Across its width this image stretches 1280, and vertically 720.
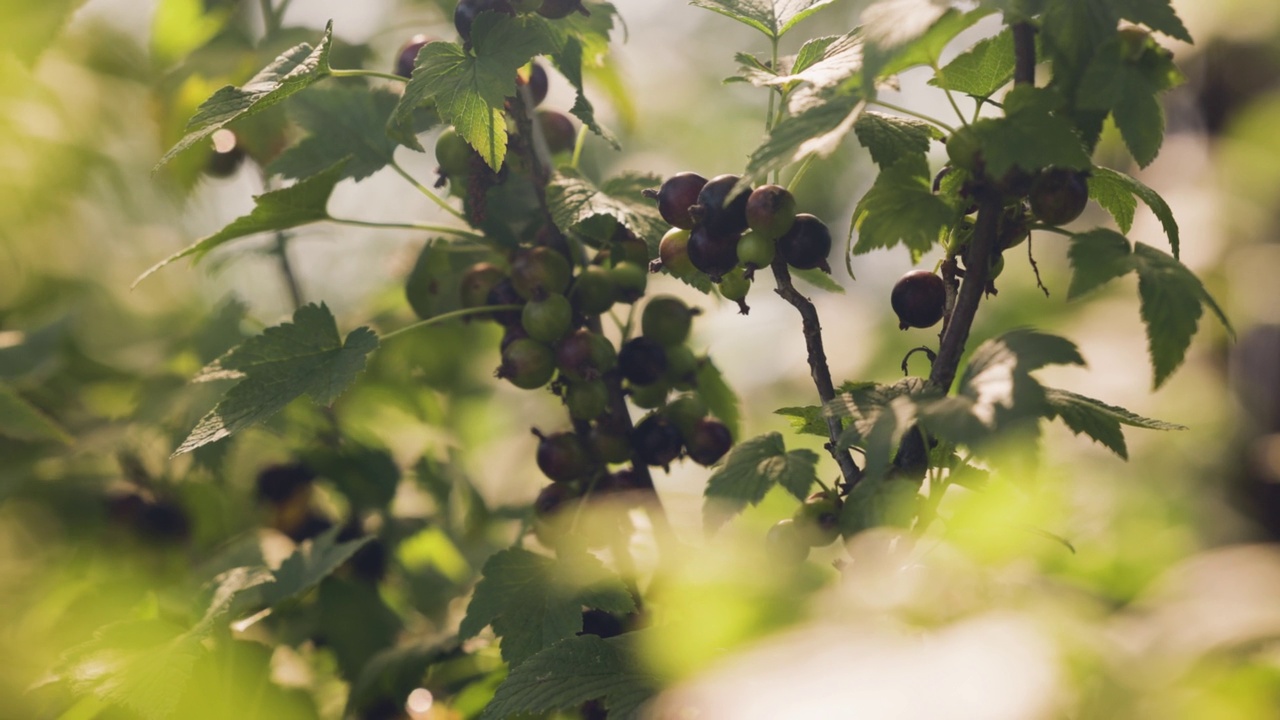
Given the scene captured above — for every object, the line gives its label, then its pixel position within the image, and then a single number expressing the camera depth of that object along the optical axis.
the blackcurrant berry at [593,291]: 1.07
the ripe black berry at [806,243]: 1.01
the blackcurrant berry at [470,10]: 1.04
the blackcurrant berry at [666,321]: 1.08
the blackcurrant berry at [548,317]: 1.06
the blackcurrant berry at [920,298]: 1.01
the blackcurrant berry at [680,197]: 1.01
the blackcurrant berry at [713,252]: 1.01
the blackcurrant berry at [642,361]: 1.07
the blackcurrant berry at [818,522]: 1.00
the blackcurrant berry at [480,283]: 1.09
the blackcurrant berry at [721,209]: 1.00
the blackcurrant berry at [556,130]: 1.11
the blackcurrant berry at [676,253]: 1.02
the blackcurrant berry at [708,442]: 1.07
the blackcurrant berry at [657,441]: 1.07
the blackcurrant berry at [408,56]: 1.08
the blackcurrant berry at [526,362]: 1.07
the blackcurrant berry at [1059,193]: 0.98
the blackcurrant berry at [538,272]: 1.06
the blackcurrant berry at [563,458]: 1.07
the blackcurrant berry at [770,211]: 1.00
